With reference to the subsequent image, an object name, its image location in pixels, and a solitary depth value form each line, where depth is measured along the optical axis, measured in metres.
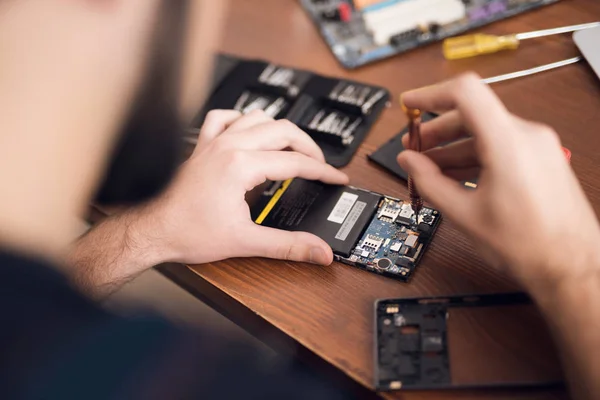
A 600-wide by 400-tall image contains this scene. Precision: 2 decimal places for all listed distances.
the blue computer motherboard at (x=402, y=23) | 1.04
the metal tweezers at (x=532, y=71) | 0.95
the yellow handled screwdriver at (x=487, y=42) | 1.00
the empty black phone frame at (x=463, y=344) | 0.62
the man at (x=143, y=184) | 0.54
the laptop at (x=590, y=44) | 0.92
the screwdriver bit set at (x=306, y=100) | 0.92
